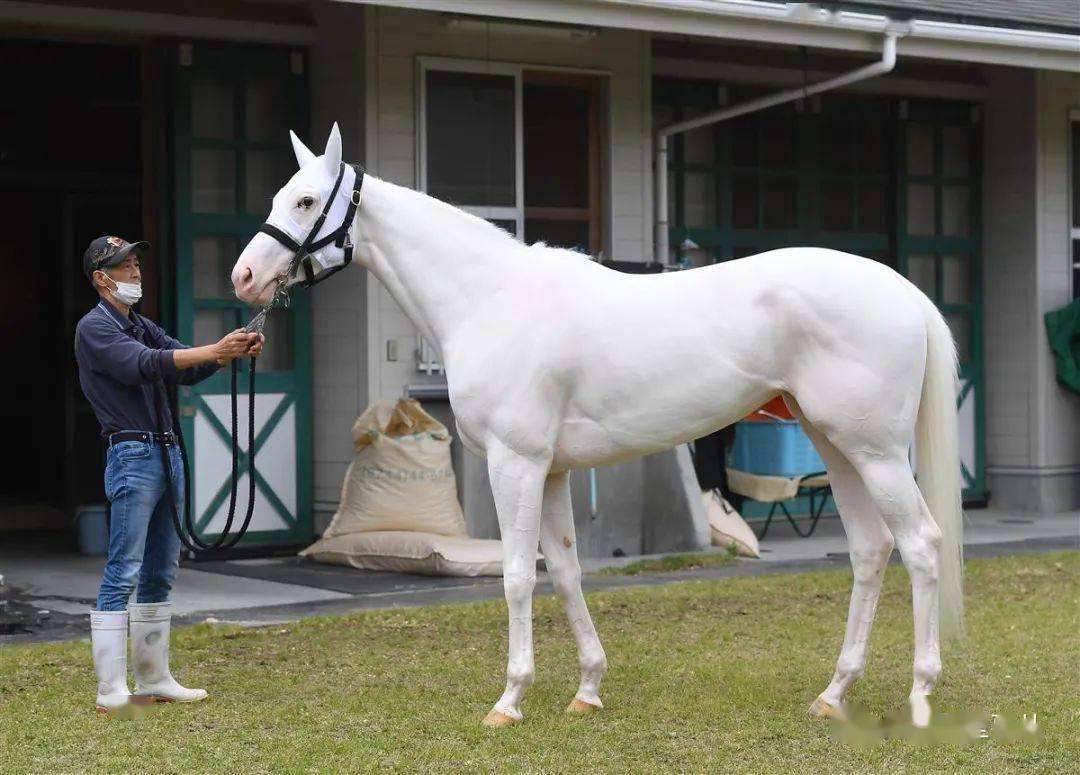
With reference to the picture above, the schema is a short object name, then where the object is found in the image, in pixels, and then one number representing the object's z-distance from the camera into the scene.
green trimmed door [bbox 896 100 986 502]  13.98
